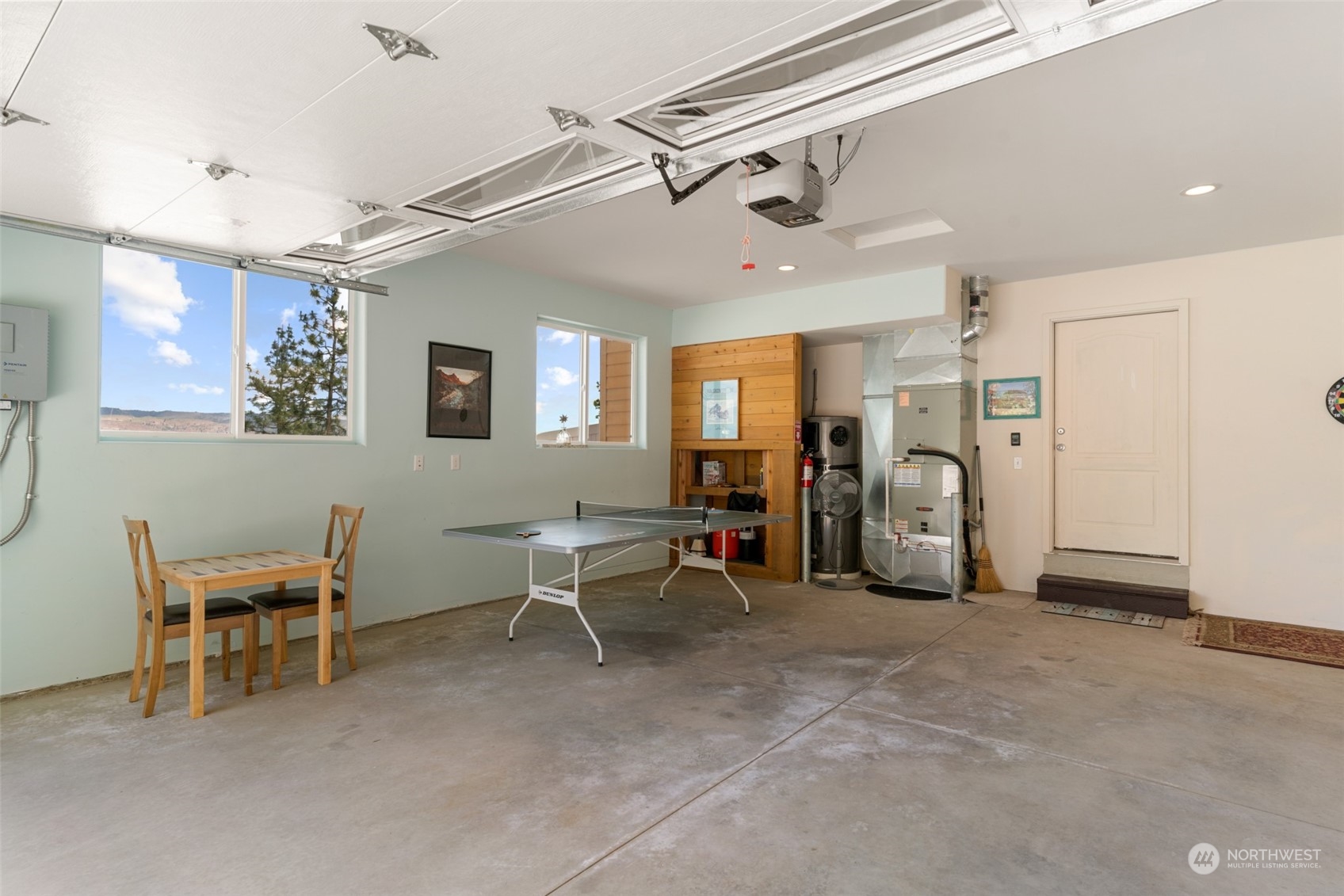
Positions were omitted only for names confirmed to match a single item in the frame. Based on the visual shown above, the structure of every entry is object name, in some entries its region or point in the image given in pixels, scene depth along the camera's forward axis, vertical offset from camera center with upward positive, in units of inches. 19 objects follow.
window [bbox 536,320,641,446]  254.7 +24.1
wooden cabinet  268.7 +6.7
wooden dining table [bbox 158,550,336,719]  128.3 -26.9
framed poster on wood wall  283.7 +15.9
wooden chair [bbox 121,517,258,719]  128.8 -34.5
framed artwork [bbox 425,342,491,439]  212.4 +17.2
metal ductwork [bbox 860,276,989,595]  245.3 +4.4
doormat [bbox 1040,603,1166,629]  204.2 -52.4
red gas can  286.7 -42.4
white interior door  224.8 +4.9
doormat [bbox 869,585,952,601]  242.8 -53.4
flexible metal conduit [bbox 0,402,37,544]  139.3 -3.6
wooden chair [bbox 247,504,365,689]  144.2 -34.6
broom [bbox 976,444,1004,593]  245.8 -46.6
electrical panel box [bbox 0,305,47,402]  134.9 +18.2
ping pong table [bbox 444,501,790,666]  152.3 -21.6
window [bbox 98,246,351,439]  156.4 +23.6
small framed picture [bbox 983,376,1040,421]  247.4 +18.8
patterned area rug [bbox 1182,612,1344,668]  170.9 -51.9
